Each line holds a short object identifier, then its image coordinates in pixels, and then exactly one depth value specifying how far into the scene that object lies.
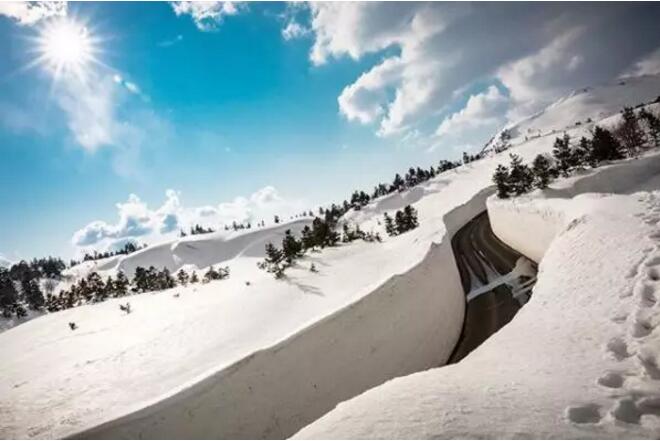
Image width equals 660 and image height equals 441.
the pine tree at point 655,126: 46.50
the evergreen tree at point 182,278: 46.41
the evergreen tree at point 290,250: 26.50
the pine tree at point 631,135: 51.38
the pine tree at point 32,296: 61.31
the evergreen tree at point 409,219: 49.44
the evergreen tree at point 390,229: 49.72
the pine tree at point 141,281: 48.81
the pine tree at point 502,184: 41.22
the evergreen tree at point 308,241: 33.36
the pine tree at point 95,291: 43.69
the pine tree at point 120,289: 42.82
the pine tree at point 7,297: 54.21
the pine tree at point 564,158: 38.32
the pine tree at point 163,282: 45.59
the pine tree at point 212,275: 41.00
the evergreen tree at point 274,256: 25.69
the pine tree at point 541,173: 34.13
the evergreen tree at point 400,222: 49.69
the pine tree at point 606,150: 40.28
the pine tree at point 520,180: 38.75
